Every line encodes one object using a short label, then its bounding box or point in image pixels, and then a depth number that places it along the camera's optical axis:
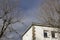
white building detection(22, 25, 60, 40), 17.63
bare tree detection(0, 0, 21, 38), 10.00
